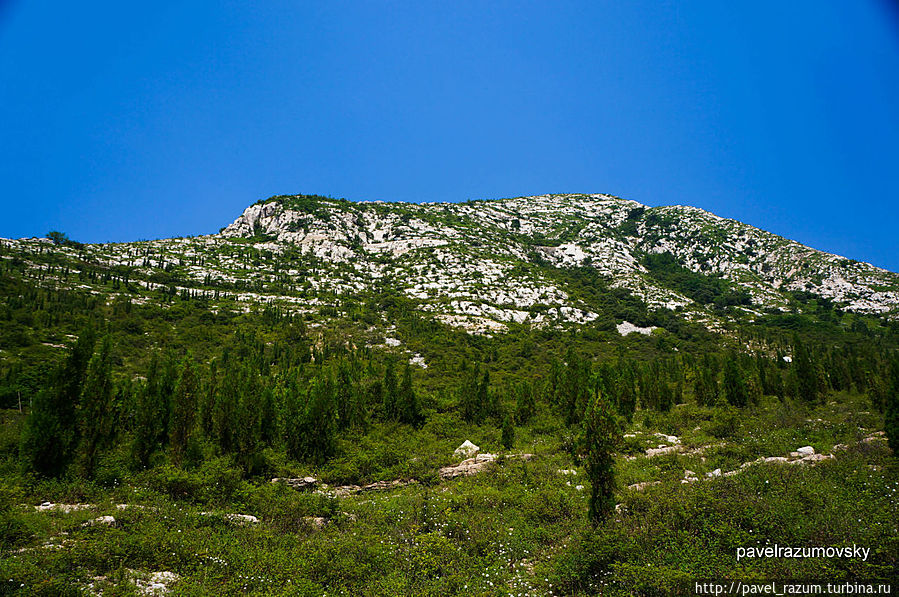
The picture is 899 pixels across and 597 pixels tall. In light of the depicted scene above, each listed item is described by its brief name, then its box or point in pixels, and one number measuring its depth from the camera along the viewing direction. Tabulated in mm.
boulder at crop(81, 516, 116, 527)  10453
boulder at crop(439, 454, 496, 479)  21077
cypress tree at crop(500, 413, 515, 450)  26344
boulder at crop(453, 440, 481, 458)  25028
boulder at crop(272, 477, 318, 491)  19691
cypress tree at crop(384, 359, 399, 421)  34531
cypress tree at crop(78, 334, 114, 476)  16094
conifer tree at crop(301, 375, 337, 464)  24500
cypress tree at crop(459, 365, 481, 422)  35206
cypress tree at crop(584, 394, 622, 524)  11867
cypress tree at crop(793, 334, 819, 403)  39750
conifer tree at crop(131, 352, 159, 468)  18469
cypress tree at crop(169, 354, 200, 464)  20453
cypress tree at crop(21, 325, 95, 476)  14656
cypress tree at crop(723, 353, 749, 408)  39375
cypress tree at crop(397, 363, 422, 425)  34188
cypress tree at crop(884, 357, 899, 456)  15641
